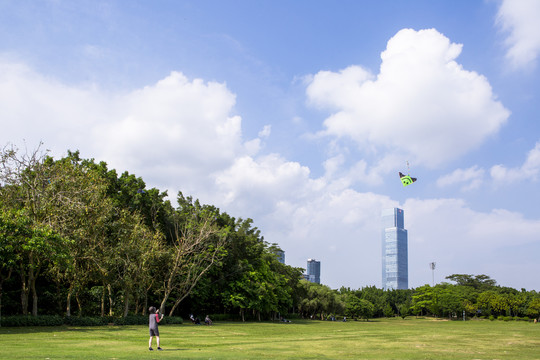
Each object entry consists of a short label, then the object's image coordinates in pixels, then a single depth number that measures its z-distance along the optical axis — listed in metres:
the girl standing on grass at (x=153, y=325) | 17.33
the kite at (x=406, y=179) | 39.97
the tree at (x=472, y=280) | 132.88
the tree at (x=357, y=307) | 96.50
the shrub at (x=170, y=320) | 43.33
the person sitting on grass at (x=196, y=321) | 49.38
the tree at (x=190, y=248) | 46.12
